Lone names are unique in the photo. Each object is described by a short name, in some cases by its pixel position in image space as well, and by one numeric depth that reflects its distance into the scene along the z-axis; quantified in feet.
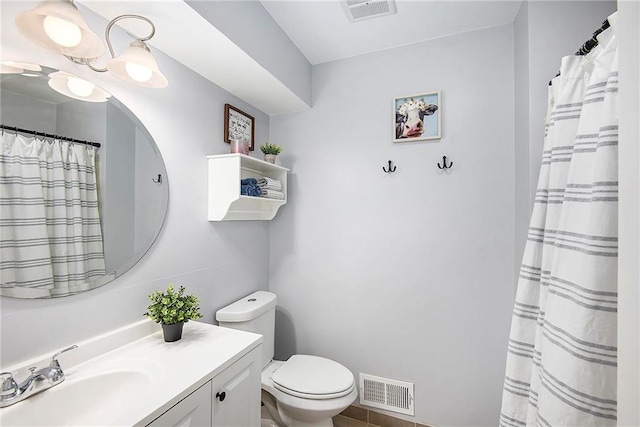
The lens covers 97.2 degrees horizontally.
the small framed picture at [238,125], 5.65
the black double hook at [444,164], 5.60
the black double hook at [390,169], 5.97
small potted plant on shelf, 6.04
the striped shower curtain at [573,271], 2.15
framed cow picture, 5.70
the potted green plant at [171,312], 3.76
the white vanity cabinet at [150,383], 2.65
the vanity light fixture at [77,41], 2.66
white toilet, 4.76
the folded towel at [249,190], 5.38
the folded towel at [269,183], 5.83
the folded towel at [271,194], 5.83
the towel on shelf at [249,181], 5.54
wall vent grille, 5.81
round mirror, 2.85
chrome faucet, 2.58
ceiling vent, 4.81
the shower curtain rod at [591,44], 2.80
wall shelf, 5.10
